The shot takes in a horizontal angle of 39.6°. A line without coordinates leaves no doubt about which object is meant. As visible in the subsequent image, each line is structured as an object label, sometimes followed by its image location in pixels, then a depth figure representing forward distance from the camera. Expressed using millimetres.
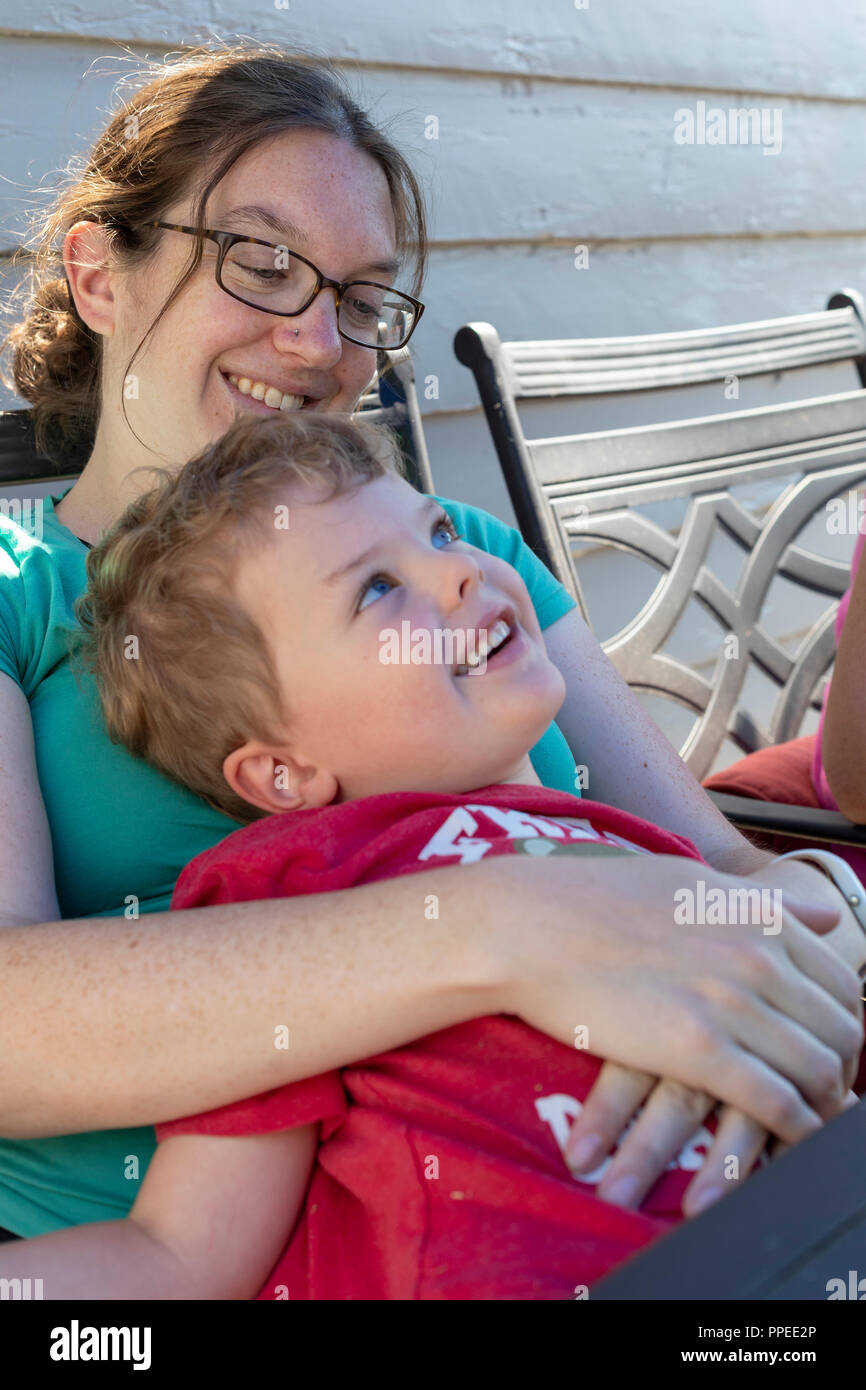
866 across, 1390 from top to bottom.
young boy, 843
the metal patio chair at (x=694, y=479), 2092
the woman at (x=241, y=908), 893
